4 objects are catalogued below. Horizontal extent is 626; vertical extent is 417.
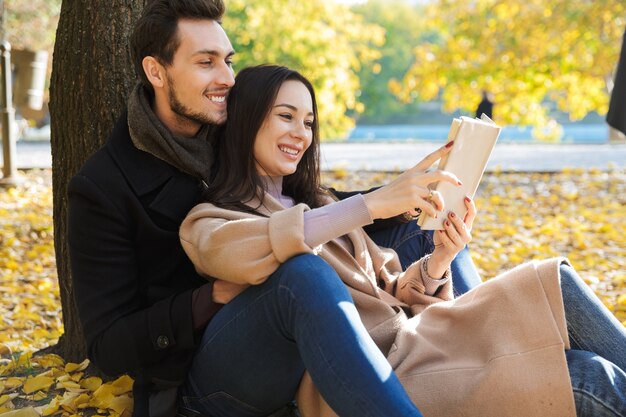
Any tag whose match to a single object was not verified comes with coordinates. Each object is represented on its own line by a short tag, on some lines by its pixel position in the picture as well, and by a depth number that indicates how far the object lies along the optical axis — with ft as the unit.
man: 7.91
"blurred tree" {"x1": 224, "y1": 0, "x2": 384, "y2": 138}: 61.72
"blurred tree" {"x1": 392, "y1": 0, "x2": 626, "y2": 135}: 42.47
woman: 6.88
